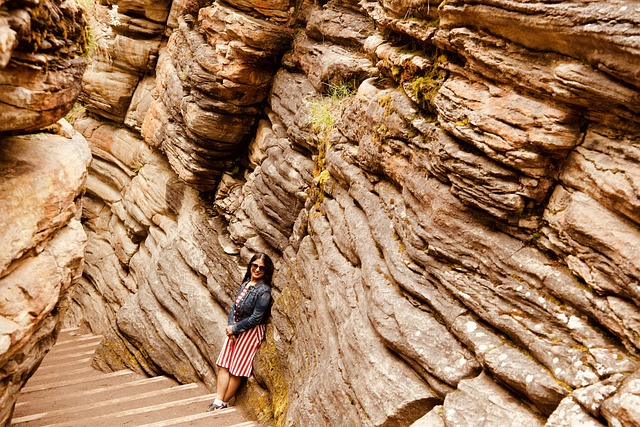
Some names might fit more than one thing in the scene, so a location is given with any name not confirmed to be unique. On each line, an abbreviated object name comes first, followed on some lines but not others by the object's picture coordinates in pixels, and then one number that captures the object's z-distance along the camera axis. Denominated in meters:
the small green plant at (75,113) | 16.31
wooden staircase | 8.56
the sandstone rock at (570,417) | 3.93
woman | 9.59
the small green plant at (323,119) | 8.84
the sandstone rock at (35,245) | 6.06
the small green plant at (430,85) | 6.37
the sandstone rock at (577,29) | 4.15
